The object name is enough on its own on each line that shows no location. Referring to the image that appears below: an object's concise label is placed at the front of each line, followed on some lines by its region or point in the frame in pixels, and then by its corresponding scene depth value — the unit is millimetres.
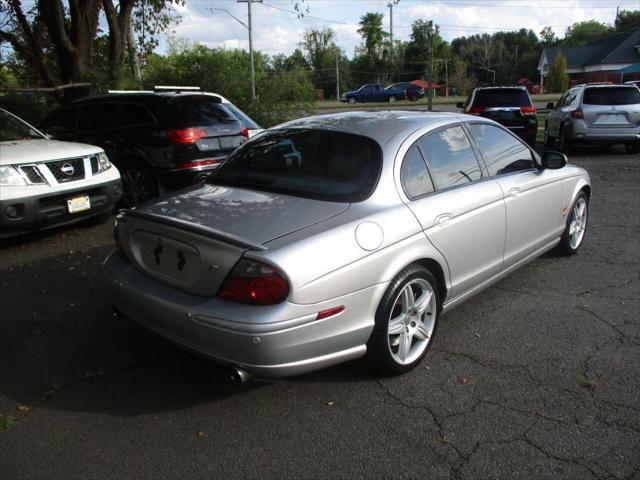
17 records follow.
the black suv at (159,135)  7145
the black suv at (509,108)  13211
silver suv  12281
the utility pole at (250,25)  31031
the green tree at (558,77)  50531
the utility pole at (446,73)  68975
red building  58844
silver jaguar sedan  2770
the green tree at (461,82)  66688
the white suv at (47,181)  5570
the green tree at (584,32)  106612
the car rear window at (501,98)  13477
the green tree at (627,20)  92919
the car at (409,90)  52562
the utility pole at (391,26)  75638
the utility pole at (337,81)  79438
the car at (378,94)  52375
